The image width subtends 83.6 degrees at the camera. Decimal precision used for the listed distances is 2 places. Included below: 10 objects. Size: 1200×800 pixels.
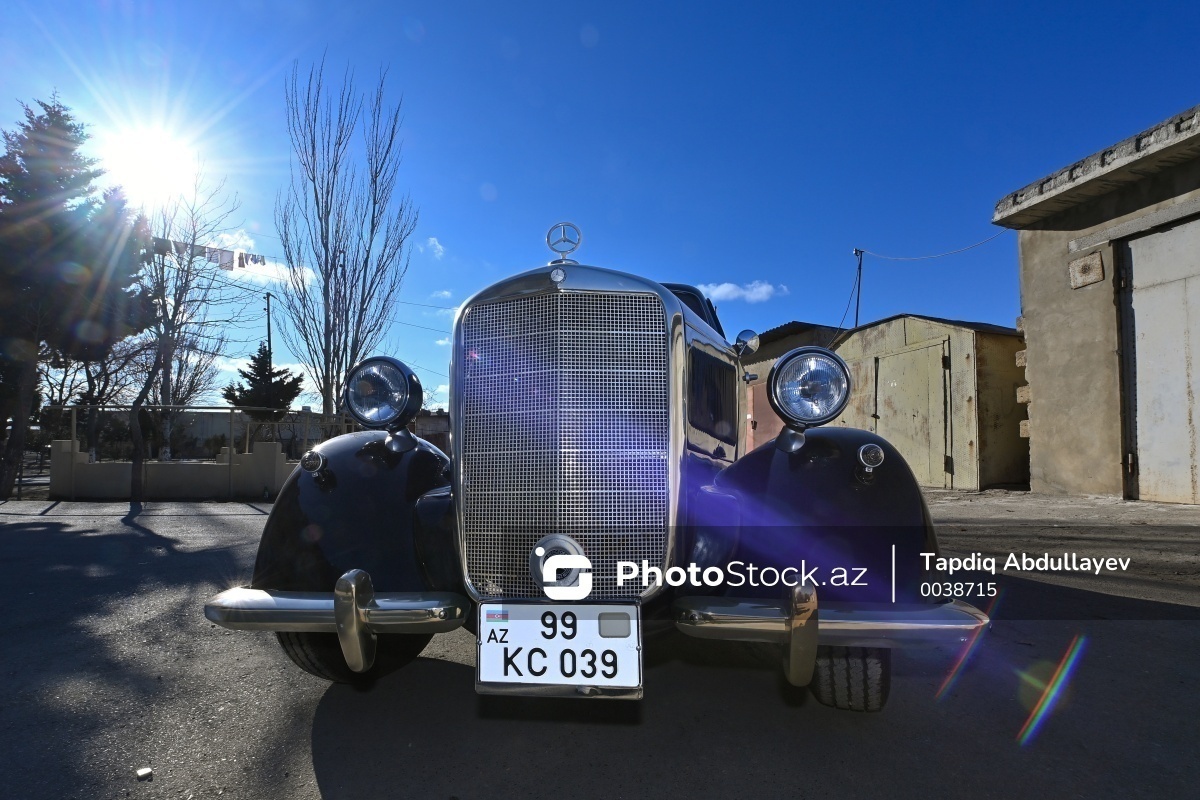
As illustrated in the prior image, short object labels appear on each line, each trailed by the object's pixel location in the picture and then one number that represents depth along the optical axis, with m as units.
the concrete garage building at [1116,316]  6.67
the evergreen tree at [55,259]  12.83
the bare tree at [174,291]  13.14
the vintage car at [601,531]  1.83
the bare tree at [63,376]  14.50
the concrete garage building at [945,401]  9.27
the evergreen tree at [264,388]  31.66
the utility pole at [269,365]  31.45
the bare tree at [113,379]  12.96
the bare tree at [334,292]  10.88
